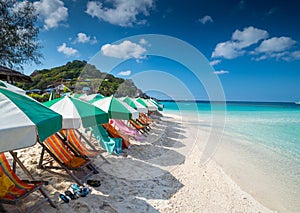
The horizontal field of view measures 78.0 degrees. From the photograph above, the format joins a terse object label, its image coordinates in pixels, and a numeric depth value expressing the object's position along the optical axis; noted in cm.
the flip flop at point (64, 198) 282
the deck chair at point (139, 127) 965
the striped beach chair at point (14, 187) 220
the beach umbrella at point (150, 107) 1293
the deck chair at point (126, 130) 768
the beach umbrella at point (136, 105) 875
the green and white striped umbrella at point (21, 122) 143
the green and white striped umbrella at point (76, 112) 332
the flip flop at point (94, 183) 348
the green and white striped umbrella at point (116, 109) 565
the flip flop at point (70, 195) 294
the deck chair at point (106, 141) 550
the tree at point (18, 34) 1066
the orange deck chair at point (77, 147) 398
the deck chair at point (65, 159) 337
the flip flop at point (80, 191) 306
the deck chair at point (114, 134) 608
